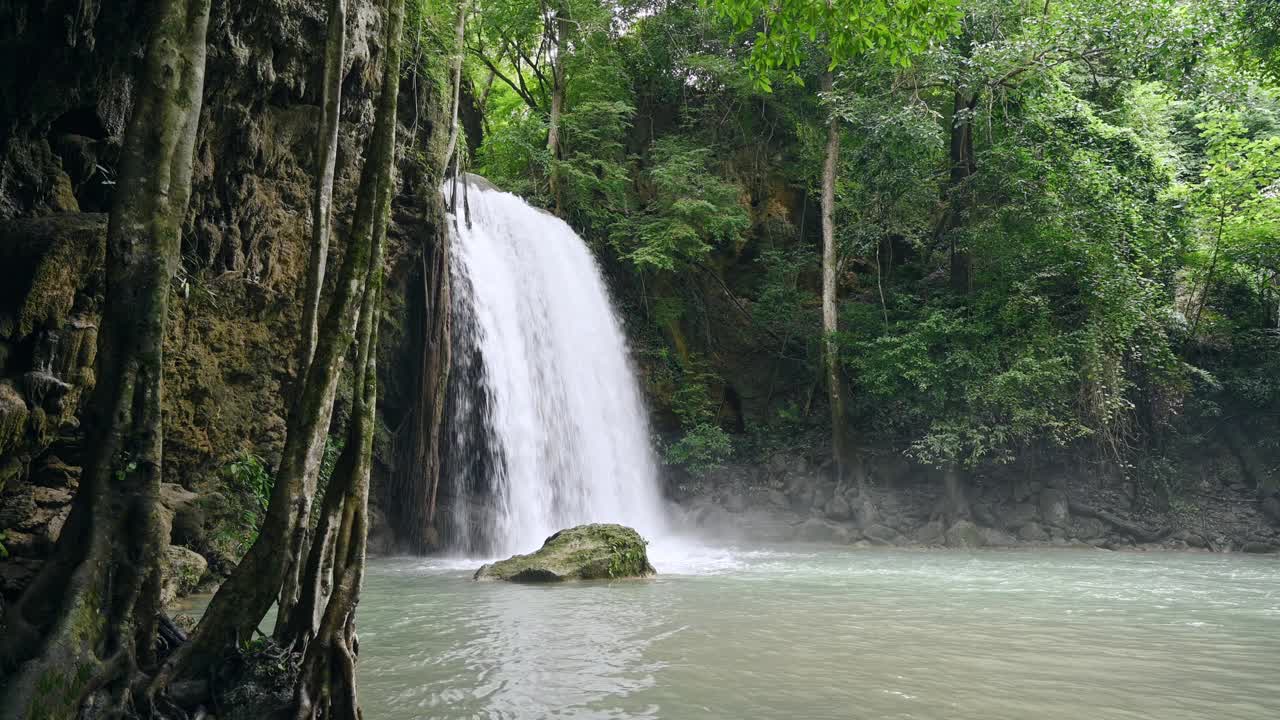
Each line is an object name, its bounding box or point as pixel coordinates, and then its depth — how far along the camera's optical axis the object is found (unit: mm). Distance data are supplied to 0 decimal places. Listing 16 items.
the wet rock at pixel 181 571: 6816
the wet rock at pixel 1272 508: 15812
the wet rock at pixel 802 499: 17848
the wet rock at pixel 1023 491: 17000
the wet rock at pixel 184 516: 7688
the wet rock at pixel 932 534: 16344
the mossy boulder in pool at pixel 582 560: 9492
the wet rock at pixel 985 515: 16703
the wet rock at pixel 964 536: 16000
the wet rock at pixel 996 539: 16109
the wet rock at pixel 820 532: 16609
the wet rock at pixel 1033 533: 16281
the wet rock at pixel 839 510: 17062
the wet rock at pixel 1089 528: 16156
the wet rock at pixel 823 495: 17648
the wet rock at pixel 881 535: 16344
